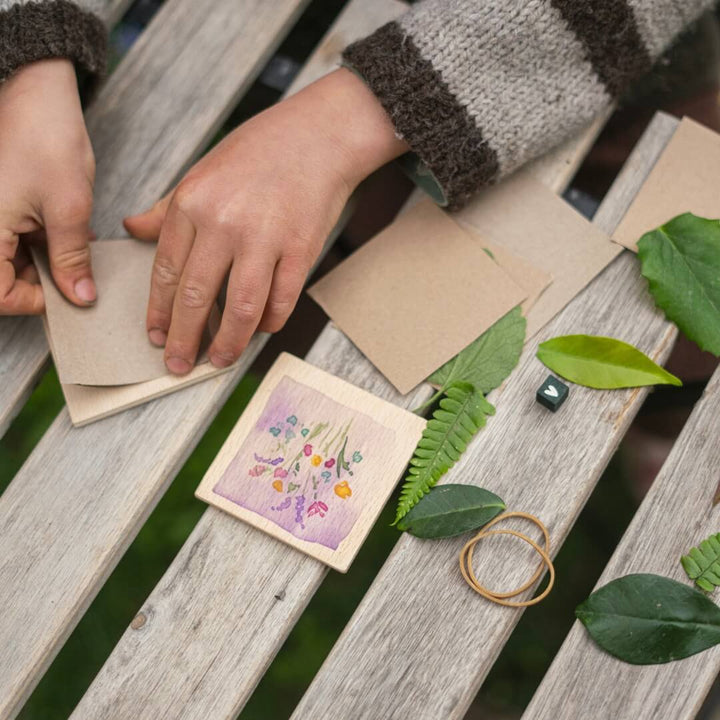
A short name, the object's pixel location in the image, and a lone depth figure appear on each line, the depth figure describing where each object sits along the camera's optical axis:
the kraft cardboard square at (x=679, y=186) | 0.93
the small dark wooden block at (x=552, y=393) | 0.84
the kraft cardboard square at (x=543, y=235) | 0.92
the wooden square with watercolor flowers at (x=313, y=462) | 0.82
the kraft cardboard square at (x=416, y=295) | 0.90
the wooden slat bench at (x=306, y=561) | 0.77
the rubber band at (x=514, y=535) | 0.79
